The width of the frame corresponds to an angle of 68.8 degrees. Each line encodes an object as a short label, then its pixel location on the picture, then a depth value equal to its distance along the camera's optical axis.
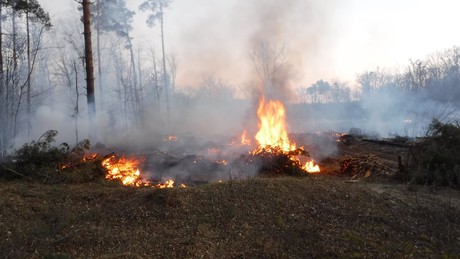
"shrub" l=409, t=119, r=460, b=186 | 8.40
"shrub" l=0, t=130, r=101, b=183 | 8.27
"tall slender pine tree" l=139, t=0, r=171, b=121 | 34.91
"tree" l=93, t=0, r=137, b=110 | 30.52
